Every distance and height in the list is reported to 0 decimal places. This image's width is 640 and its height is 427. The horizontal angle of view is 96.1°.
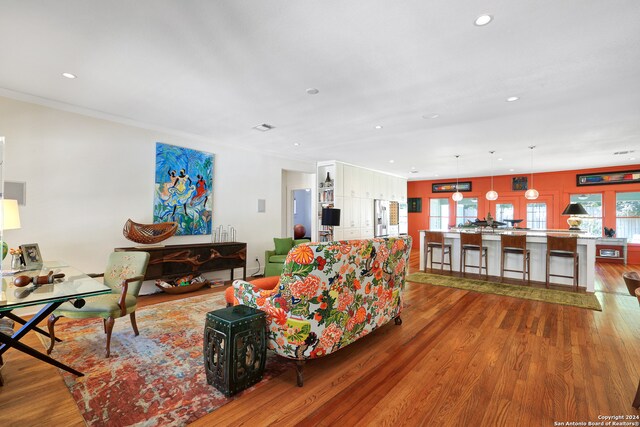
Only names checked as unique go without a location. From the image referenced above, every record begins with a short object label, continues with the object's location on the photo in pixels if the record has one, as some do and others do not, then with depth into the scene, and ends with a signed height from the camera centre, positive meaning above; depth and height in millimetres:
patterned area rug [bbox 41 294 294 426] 1849 -1263
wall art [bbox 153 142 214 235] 4793 +468
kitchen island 4898 -801
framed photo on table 2841 -438
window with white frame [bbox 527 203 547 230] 9070 +102
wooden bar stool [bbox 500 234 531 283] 5312 -590
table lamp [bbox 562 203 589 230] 6785 +154
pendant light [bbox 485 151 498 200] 7559 +600
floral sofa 2115 -646
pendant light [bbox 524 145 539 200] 6877 +581
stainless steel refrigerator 8844 -36
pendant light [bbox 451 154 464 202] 8085 +607
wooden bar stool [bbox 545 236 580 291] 4854 -537
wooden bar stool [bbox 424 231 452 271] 6305 -608
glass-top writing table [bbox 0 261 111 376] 1715 -516
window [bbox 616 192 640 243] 7836 +83
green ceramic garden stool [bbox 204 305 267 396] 1973 -944
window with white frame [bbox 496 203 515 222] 9656 +234
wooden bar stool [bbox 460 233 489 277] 5747 -570
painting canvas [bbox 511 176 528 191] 9352 +1144
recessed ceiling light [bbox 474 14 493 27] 2047 +1435
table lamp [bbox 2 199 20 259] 2680 -22
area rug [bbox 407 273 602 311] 4336 -1244
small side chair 2572 -810
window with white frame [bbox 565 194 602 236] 8281 +253
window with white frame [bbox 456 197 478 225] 10305 +277
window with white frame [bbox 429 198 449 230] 10953 +130
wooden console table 4334 -713
